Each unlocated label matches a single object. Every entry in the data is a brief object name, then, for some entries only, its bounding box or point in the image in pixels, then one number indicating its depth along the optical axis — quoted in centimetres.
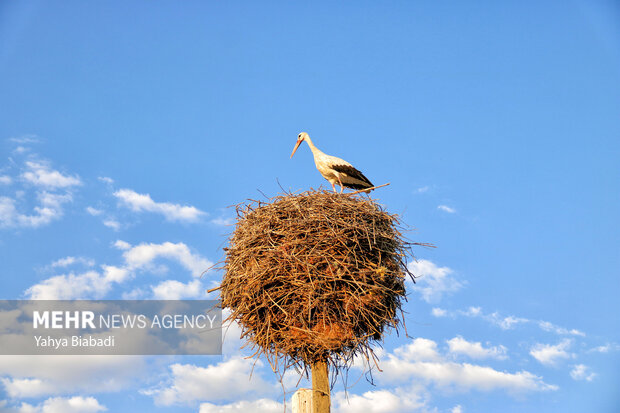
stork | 1016
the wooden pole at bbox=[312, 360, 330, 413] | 674
